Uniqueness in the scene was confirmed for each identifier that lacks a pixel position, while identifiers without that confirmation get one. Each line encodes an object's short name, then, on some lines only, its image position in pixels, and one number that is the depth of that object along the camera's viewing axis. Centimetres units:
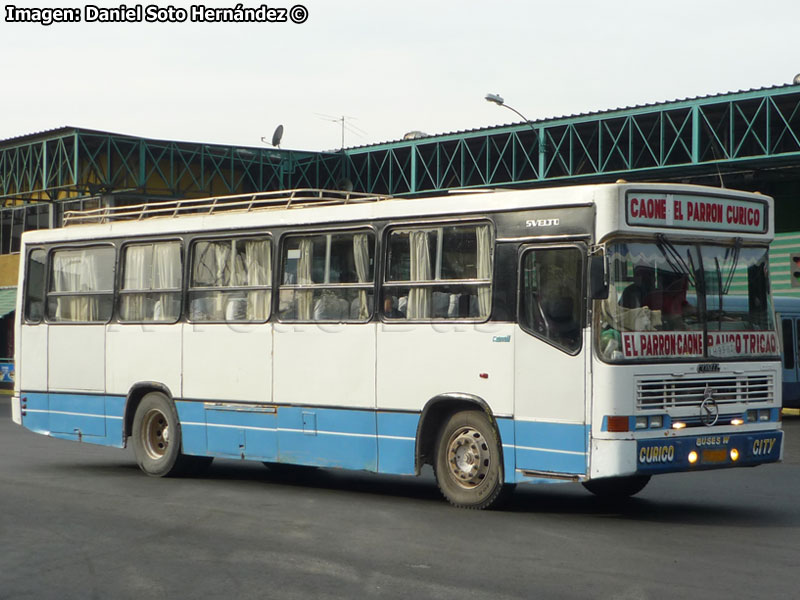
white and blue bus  1072
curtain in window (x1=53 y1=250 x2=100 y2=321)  1591
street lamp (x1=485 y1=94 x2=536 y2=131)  3419
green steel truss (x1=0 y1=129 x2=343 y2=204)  4325
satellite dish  4334
